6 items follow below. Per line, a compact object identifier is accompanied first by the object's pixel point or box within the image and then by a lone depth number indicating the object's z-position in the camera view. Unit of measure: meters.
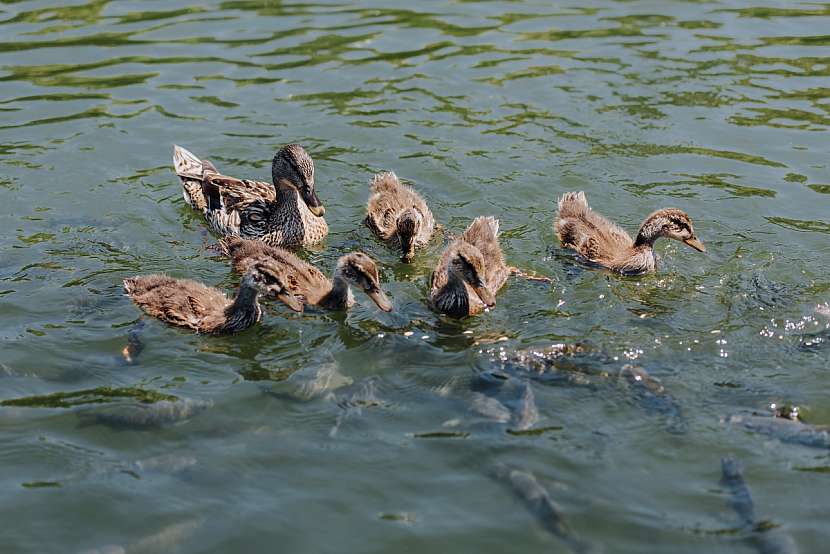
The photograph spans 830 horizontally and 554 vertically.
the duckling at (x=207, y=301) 8.57
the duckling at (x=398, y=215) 9.94
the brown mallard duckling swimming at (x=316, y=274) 8.80
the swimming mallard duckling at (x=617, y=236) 9.76
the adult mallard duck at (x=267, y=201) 10.67
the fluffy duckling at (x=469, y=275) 8.80
